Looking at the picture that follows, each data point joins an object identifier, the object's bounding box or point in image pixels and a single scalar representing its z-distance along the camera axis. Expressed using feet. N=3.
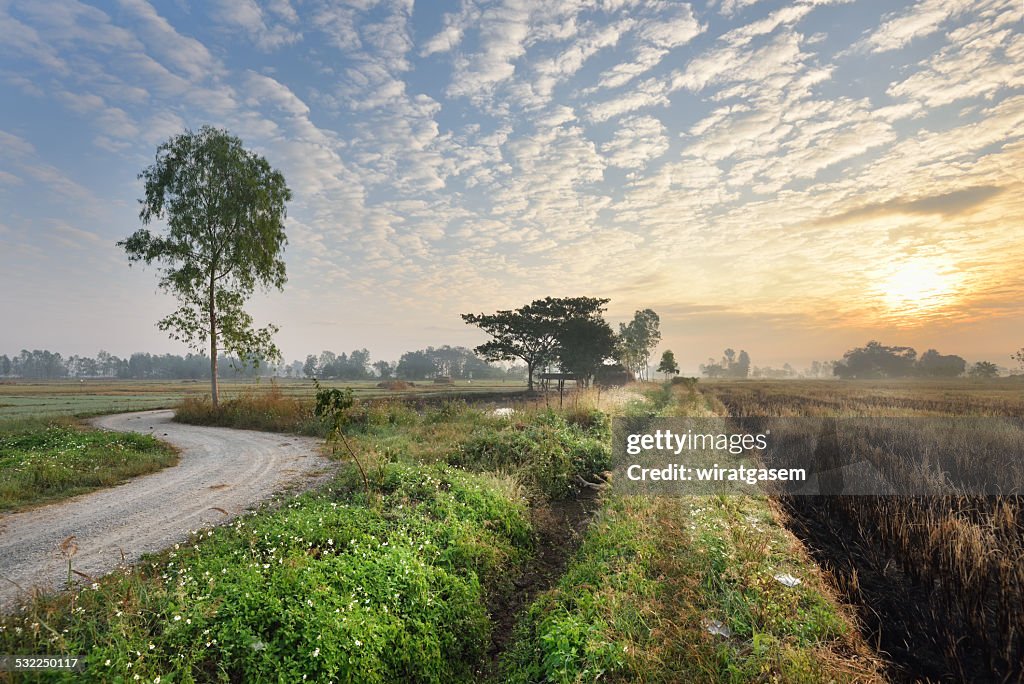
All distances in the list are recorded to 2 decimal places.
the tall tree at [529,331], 175.22
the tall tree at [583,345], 179.32
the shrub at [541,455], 38.19
